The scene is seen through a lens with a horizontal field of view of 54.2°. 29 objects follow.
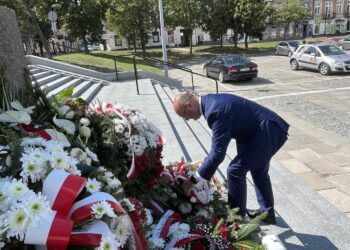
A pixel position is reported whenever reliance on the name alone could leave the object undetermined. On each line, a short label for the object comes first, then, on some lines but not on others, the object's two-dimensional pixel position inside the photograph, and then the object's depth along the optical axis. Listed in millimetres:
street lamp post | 15851
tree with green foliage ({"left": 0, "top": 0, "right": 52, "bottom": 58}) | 22844
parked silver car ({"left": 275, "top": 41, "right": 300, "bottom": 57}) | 29033
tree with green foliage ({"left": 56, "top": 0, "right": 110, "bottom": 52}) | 28078
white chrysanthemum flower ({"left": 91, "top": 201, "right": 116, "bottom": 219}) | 1330
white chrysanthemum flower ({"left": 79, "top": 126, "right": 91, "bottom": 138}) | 2176
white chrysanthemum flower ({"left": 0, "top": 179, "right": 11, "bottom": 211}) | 1199
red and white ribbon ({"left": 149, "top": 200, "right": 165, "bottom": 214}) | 2756
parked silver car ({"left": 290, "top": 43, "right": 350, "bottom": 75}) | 15905
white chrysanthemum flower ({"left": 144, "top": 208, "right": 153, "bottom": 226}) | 2274
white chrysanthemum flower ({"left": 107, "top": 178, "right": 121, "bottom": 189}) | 1691
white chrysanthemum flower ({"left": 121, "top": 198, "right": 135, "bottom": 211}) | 1673
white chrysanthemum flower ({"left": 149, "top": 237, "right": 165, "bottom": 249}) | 2121
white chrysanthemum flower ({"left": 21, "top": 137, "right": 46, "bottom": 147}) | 1582
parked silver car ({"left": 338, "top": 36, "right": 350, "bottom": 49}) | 29286
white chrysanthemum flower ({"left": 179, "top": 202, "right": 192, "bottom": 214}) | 2932
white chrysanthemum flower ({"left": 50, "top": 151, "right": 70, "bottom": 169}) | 1446
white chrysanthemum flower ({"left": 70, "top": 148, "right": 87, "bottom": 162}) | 1756
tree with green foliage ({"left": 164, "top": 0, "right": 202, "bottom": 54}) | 33281
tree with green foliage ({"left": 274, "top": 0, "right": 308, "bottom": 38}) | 46688
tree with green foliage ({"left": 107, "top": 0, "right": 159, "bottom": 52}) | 30547
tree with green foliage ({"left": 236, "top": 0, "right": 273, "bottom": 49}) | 33031
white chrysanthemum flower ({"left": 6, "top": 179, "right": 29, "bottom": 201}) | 1222
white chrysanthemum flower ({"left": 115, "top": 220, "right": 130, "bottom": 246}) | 1474
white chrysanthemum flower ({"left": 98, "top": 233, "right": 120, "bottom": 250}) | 1282
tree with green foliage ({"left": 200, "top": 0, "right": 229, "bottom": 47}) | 34219
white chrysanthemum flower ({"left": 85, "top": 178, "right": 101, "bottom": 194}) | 1465
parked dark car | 16062
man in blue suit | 2977
